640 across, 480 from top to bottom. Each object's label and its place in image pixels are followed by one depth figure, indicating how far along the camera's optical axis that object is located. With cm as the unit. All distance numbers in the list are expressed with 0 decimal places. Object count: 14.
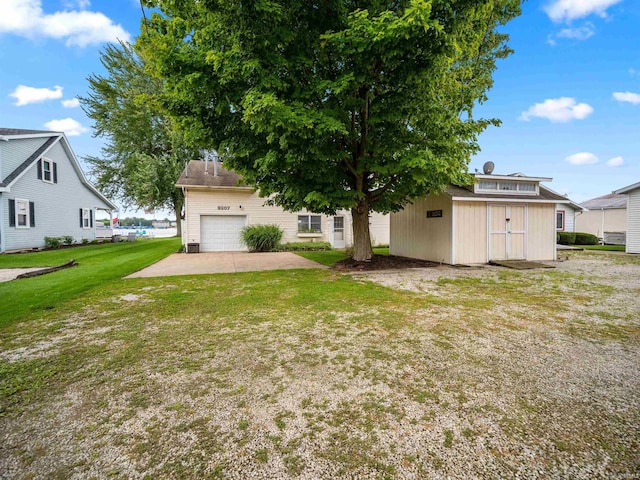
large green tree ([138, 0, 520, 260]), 673
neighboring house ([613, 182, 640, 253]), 1487
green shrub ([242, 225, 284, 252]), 1590
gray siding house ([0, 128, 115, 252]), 1451
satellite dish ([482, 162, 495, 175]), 1241
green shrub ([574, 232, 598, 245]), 2203
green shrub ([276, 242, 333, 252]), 1658
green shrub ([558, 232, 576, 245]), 2139
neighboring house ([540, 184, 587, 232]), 2528
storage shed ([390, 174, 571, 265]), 1102
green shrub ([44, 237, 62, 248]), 1662
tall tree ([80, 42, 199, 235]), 2552
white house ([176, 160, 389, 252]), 1562
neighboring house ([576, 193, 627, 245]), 2349
